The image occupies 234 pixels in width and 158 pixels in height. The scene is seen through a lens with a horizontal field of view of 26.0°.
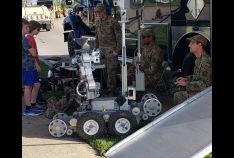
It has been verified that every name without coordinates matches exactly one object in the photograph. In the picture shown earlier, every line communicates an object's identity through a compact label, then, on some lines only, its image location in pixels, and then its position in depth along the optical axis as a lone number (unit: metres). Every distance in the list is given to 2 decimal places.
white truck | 33.59
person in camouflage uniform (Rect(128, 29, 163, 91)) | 8.37
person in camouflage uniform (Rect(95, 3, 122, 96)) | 9.16
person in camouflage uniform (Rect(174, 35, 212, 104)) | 7.04
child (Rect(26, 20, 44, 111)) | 8.30
